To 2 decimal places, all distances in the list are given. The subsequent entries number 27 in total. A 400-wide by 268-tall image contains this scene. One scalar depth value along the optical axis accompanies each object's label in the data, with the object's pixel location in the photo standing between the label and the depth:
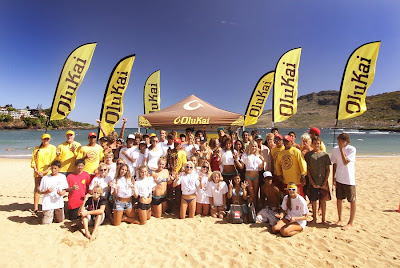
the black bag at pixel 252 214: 4.19
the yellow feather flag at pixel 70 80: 5.18
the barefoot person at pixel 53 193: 3.83
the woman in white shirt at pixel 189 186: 4.38
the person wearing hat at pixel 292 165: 3.97
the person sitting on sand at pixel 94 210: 3.66
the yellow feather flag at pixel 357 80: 5.09
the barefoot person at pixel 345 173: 3.85
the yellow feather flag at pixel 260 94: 7.64
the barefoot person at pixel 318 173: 3.96
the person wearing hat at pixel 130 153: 4.87
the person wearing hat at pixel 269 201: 4.20
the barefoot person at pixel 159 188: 4.39
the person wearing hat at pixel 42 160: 4.18
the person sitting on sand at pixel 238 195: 4.23
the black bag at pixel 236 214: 4.15
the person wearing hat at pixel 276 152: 4.36
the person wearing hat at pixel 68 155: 4.30
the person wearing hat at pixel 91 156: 4.36
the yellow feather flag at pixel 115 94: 5.72
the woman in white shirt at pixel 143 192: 4.09
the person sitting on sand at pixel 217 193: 4.39
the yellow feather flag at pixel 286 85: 6.01
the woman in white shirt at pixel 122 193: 3.99
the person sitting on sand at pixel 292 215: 3.68
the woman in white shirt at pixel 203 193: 4.48
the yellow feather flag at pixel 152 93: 10.02
